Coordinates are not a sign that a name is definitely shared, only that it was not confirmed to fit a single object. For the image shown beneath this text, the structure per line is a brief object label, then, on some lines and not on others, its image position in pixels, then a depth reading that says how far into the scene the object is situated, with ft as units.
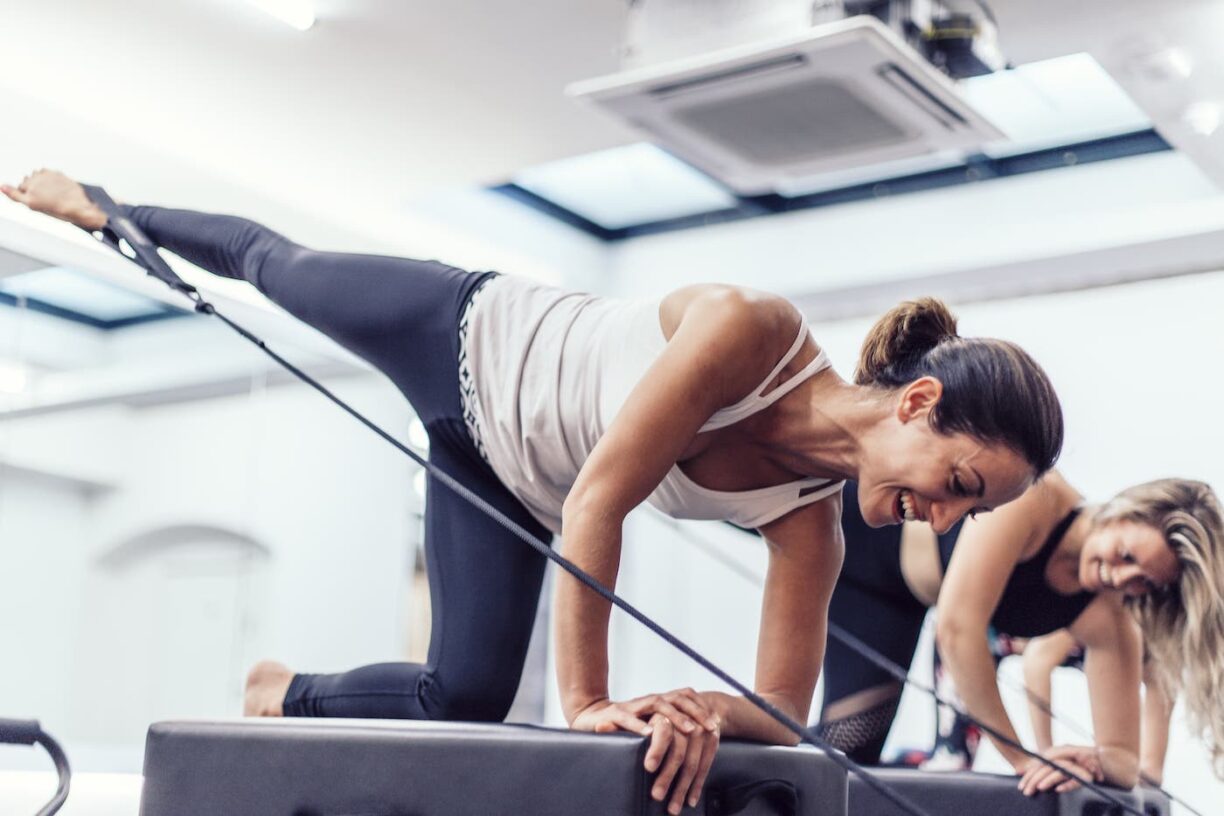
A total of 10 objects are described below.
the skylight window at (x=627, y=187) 13.89
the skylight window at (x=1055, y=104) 11.59
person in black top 6.20
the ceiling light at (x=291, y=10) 9.12
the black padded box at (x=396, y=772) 3.14
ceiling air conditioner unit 7.84
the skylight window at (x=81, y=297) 10.42
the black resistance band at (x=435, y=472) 3.48
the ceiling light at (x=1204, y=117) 10.16
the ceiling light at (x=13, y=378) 10.01
